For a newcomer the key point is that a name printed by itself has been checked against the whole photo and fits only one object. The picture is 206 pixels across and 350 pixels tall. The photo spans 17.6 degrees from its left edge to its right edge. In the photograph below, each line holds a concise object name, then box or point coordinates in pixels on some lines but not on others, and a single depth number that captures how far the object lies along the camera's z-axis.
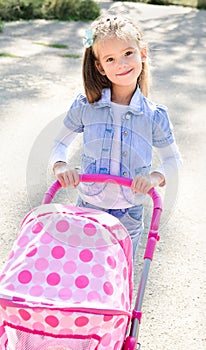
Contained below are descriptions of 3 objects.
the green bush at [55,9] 10.47
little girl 2.34
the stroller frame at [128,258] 2.02
